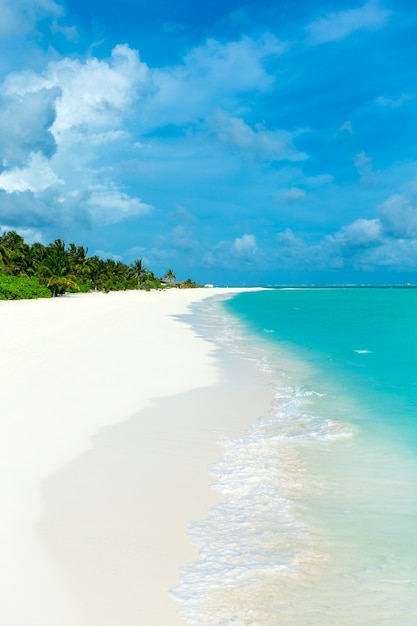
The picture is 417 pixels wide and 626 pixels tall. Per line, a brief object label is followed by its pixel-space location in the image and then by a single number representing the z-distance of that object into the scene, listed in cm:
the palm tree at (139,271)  12279
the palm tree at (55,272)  7044
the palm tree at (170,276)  16858
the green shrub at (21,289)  5778
